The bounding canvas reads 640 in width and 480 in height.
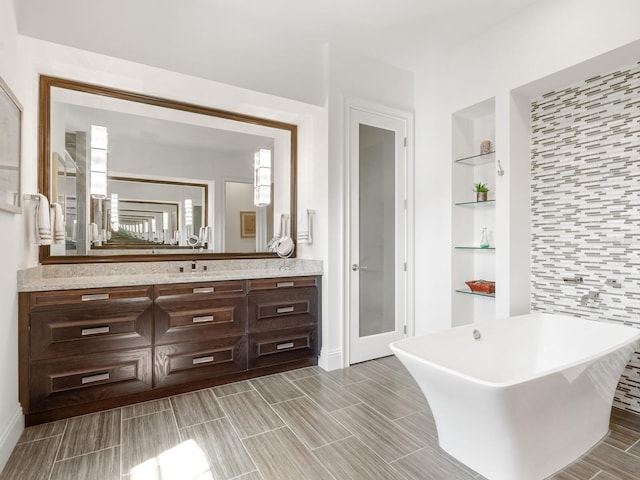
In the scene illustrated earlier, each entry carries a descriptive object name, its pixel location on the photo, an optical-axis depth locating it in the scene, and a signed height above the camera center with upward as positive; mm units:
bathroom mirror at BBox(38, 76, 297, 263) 2699 +580
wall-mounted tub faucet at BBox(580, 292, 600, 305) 2545 -413
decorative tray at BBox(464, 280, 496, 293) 3035 -400
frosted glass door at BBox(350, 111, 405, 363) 3369 +68
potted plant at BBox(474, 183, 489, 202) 3156 +439
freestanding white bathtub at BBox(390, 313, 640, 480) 1574 -795
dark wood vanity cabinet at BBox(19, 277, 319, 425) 2197 -726
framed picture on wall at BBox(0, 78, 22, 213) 1821 +507
